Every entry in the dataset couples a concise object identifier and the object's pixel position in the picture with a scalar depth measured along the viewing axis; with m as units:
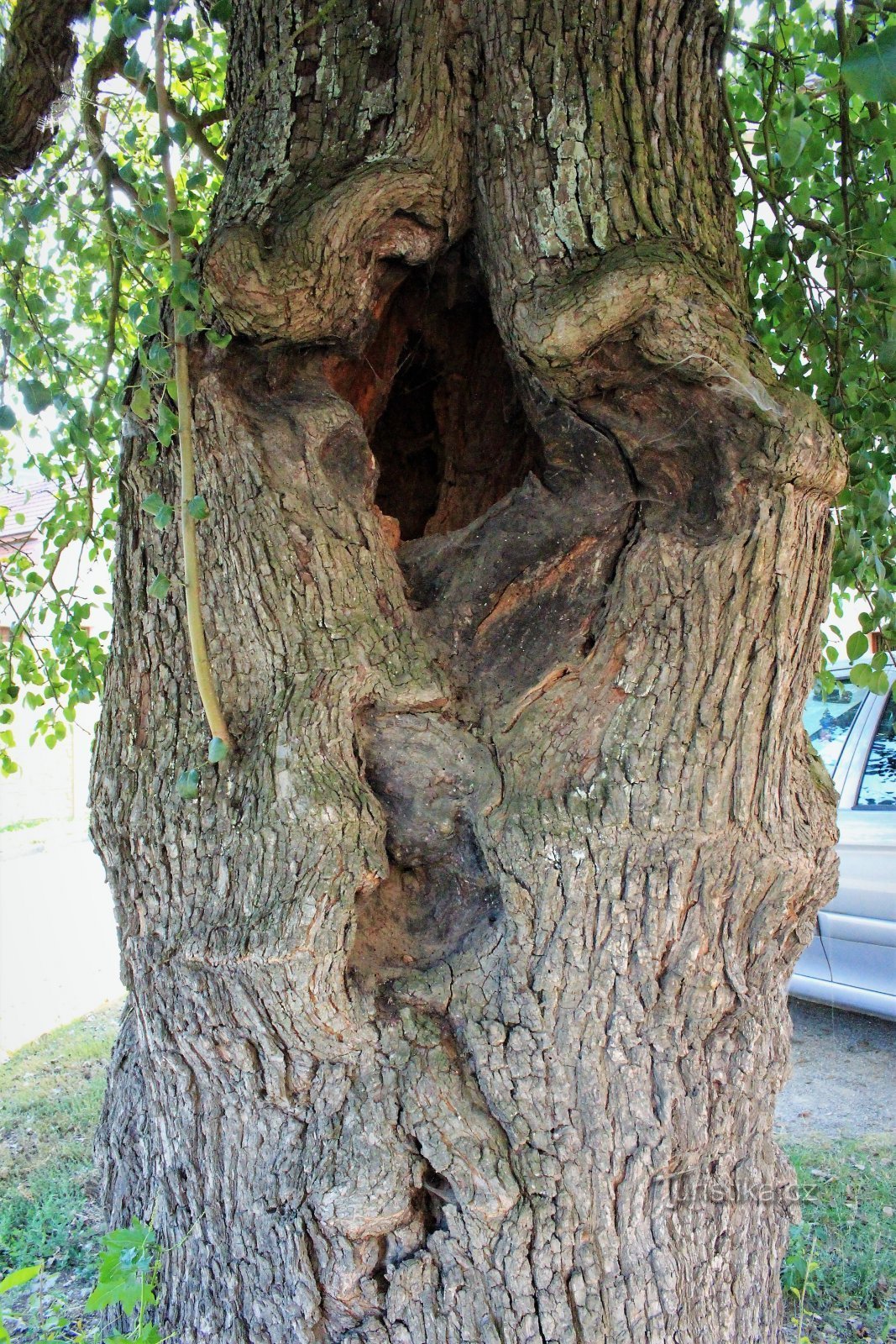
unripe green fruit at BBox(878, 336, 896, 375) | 2.15
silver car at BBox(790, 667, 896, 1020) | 4.42
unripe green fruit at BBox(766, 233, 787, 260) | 2.54
